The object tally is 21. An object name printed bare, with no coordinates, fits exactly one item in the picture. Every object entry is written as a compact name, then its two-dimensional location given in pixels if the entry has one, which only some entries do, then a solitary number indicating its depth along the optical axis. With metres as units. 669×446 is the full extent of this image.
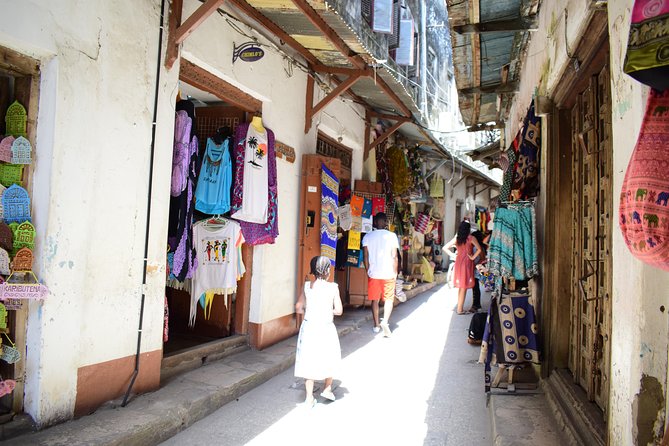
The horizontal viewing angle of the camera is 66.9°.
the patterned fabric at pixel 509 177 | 5.84
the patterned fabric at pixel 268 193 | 5.74
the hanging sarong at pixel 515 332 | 4.62
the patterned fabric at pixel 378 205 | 10.02
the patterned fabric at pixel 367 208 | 9.68
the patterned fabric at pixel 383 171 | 11.35
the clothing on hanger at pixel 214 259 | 5.67
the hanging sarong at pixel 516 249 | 4.91
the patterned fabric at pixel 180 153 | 4.99
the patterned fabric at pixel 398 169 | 11.77
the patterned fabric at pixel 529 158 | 5.22
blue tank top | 5.56
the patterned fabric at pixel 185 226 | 5.10
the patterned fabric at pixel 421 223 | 14.88
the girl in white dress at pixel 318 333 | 4.73
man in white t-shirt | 7.92
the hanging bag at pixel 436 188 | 17.08
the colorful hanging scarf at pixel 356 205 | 9.27
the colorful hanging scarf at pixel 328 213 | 7.61
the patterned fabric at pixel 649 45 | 1.52
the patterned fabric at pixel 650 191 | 1.52
